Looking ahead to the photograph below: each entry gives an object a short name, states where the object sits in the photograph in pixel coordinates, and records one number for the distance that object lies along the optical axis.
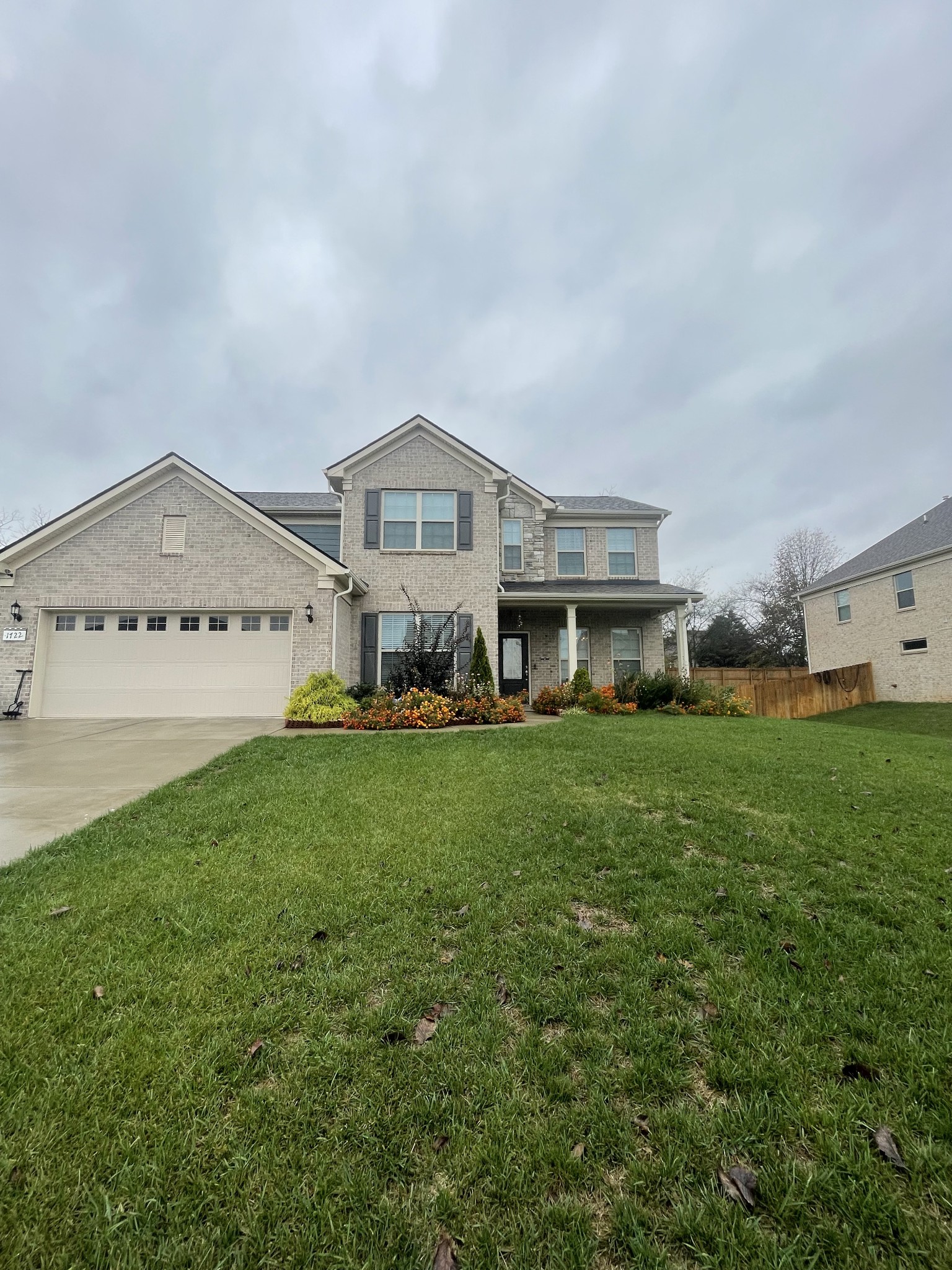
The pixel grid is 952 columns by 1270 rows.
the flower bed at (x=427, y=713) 10.38
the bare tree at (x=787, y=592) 29.62
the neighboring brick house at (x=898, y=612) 17.83
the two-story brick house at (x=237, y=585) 11.96
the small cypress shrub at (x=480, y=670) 12.34
